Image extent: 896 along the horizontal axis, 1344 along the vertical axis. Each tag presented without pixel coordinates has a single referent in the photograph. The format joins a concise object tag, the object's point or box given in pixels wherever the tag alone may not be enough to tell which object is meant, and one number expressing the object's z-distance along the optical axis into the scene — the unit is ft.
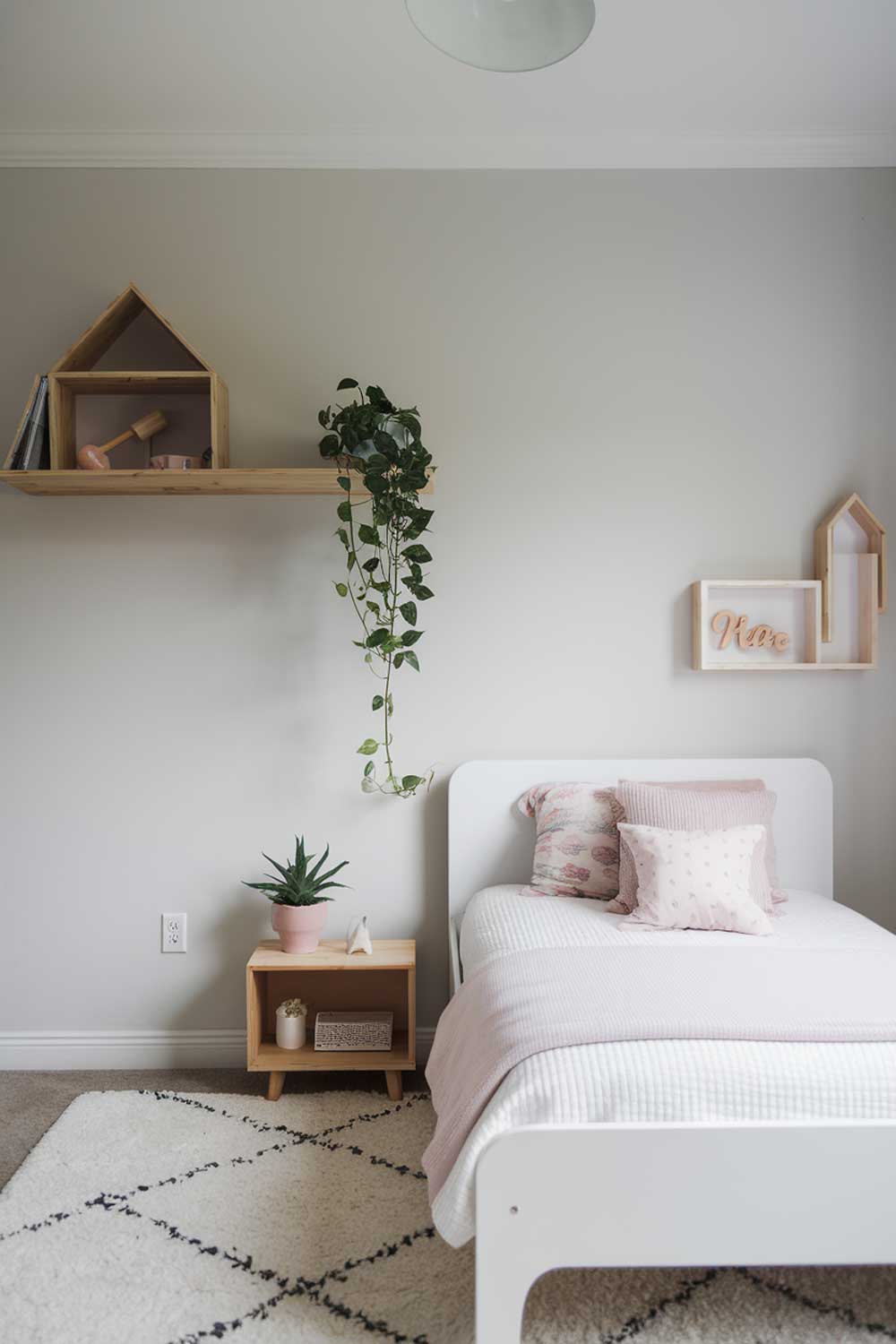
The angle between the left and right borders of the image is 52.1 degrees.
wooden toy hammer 8.26
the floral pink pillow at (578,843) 8.04
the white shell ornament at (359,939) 8.24
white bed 4.51
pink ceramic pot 8.15
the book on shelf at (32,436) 8.14
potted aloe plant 8.16
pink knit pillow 7.79
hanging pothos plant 7.85
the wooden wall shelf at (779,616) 8.89
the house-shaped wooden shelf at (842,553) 8.84
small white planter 8.23
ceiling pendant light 5.13
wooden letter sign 8.87
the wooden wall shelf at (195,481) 8.01
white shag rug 5.21
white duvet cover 4.74
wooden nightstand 8.04
